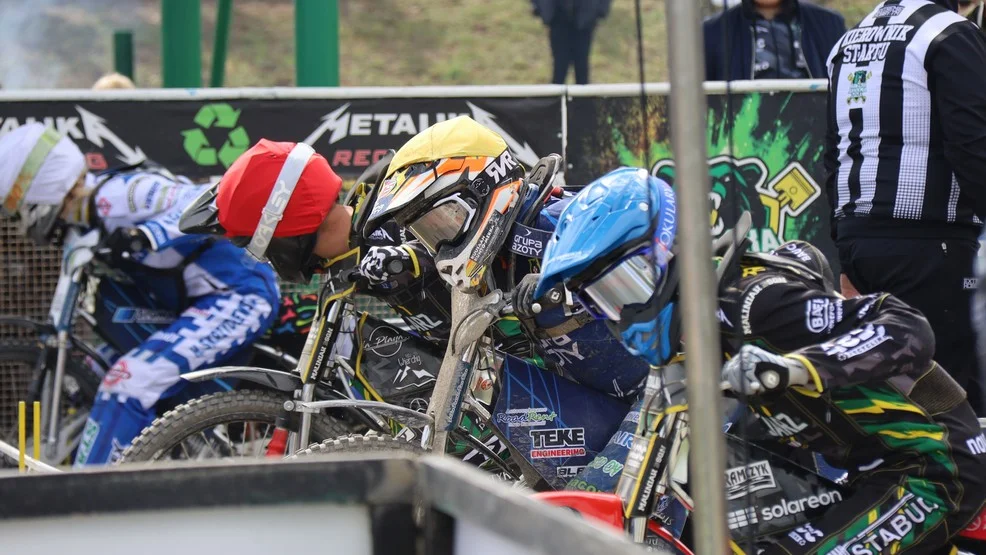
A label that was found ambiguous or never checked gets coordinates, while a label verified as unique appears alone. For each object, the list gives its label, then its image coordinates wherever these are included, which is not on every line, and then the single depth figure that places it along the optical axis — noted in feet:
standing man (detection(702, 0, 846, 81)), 42.78
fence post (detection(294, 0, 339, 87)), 48.62
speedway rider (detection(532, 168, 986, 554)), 19.61
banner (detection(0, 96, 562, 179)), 39.11
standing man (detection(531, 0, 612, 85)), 60.90
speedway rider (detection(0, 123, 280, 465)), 33.19
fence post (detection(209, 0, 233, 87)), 61.00
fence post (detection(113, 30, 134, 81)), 60.75
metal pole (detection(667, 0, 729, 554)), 11.96
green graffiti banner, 38.78
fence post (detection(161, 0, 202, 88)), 56.34
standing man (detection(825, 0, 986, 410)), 27.43
